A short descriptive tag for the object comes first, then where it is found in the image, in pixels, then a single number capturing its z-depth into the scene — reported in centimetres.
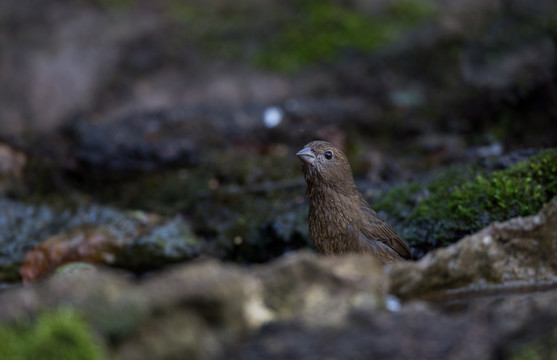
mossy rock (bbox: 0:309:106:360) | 449
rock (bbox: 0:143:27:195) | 1441
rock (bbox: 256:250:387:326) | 491
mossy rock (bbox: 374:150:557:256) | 946
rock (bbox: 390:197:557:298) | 652
